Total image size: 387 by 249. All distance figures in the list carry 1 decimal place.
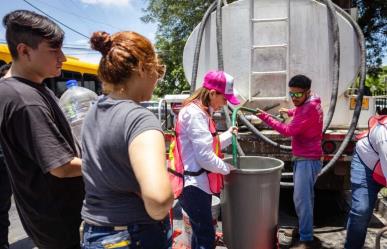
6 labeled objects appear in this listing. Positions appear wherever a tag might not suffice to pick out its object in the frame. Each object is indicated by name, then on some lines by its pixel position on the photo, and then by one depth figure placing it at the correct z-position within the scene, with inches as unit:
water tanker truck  156.8
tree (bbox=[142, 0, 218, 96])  557.6
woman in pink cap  100.3
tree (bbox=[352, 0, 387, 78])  566.3
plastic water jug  103.7
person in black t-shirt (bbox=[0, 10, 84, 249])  61.7
